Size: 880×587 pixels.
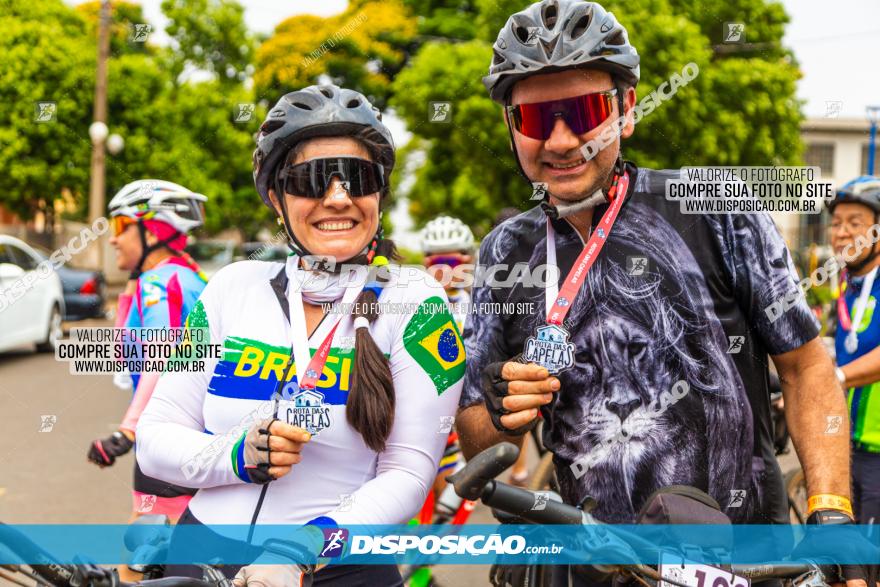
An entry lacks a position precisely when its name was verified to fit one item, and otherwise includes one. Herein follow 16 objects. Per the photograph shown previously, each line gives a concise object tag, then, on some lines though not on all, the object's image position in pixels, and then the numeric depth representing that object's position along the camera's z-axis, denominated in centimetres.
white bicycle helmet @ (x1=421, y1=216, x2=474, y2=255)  661
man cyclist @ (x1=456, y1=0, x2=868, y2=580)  207
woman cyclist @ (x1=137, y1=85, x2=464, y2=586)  210
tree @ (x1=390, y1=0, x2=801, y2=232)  1709
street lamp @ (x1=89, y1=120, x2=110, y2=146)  1509
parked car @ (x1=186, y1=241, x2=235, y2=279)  2083
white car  1076
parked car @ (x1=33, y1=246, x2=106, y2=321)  1459
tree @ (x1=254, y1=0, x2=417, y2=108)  2897
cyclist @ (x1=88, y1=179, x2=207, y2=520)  395
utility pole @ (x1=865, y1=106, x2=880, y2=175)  1170
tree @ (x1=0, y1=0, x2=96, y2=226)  1472
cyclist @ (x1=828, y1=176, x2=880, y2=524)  412
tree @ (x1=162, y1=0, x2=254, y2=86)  1980
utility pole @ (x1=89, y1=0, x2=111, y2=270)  1528
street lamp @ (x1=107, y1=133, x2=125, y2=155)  1642
